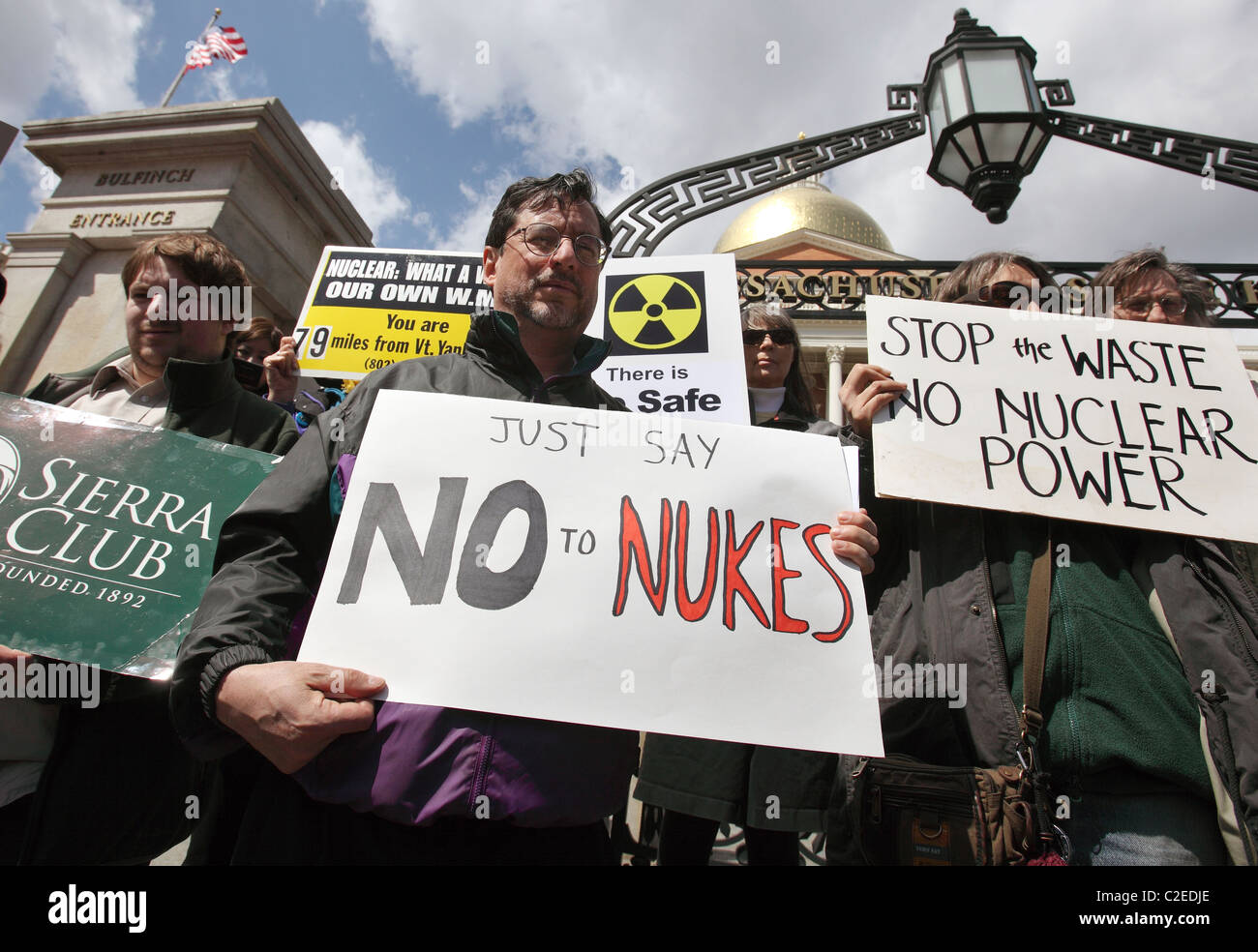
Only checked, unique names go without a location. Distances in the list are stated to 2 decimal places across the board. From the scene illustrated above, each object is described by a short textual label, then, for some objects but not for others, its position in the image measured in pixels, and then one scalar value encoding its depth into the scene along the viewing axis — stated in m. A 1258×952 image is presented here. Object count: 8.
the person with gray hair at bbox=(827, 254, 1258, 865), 1.30
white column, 18.91
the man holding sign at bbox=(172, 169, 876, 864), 1.07
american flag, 12.18
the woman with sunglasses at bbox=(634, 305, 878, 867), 2.04
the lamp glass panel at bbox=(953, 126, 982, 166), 3.93
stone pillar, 5.62
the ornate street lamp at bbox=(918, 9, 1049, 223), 3.86
